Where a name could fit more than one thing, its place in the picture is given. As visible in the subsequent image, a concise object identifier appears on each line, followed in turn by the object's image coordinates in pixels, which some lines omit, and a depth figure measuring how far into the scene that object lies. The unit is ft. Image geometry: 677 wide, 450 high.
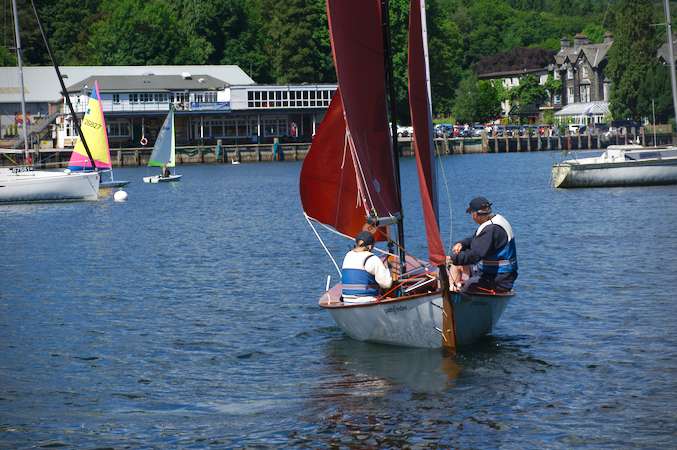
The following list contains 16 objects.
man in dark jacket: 67.97
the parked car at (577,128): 489.67
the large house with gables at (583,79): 546.26
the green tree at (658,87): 426.92
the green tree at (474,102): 535.19
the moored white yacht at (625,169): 221.33
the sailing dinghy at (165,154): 294.80
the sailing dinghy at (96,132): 253.03
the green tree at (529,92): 590.55
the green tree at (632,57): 438.40
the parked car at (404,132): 450.30
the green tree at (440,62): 460.96
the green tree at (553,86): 593.83
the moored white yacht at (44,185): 225.56
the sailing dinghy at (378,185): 68.49
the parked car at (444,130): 462.56
